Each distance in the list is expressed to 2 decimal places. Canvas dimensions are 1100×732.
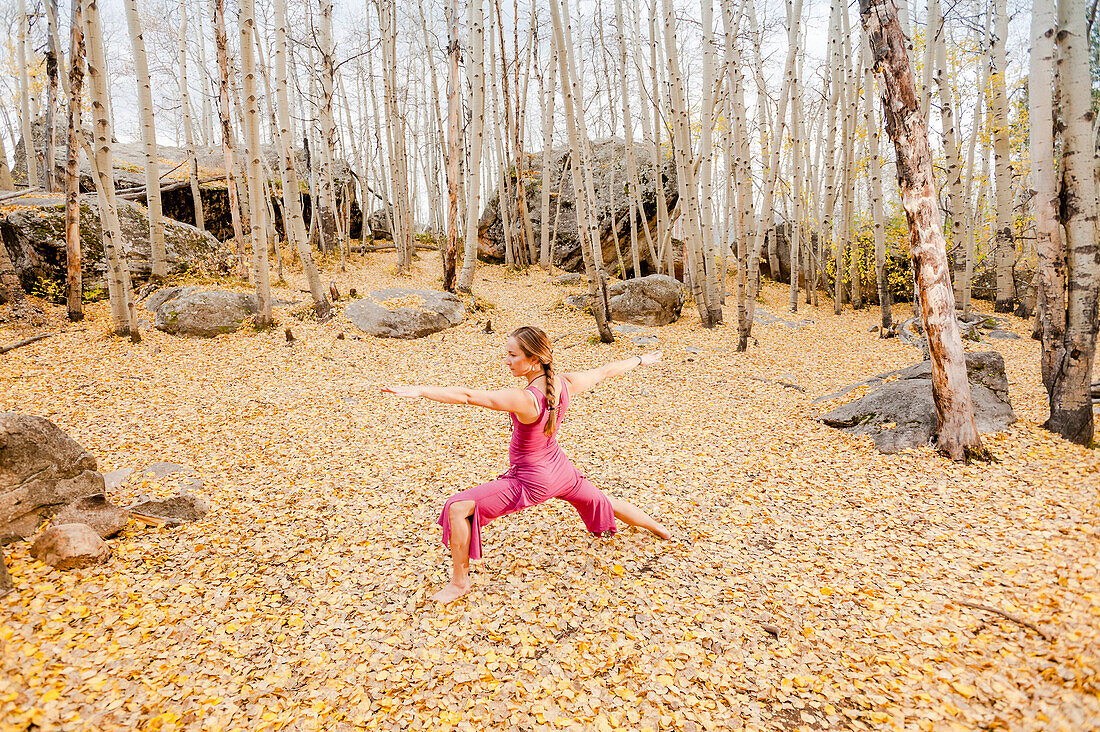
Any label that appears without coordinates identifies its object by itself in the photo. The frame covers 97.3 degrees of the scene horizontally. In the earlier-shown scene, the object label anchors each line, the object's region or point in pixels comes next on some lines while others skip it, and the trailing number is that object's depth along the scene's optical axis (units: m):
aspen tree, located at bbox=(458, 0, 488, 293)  11.14
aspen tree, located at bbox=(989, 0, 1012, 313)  9.88
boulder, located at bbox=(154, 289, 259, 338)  8.15
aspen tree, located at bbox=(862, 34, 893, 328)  10.54
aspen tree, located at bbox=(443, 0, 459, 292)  10.20
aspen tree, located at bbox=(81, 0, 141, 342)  7.00
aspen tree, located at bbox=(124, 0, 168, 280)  8.85
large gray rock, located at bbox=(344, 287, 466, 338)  9.38
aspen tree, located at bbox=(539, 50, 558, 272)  15.46
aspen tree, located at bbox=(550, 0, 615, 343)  8.51
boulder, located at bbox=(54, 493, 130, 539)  3.17
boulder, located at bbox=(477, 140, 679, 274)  17.39
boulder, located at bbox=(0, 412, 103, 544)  2.98
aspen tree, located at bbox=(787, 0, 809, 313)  9.69
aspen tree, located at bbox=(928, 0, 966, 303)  9.70
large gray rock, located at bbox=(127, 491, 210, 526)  3.50
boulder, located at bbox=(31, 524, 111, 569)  2.83
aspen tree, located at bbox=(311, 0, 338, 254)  10.94
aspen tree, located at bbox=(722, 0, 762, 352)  8.83
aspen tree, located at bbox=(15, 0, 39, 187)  15.02
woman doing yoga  2.73
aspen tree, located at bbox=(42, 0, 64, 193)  7.99
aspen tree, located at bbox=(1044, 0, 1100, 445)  4.16
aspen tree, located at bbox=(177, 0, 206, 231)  14.26
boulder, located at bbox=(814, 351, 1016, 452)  4.95
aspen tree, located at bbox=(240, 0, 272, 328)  7.82
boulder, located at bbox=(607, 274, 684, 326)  11.27
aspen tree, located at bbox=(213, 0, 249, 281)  9.24
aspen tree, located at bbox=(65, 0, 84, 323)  6.96
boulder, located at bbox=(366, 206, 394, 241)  23.45
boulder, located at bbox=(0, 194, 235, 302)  8.78
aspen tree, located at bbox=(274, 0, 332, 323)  9.31
